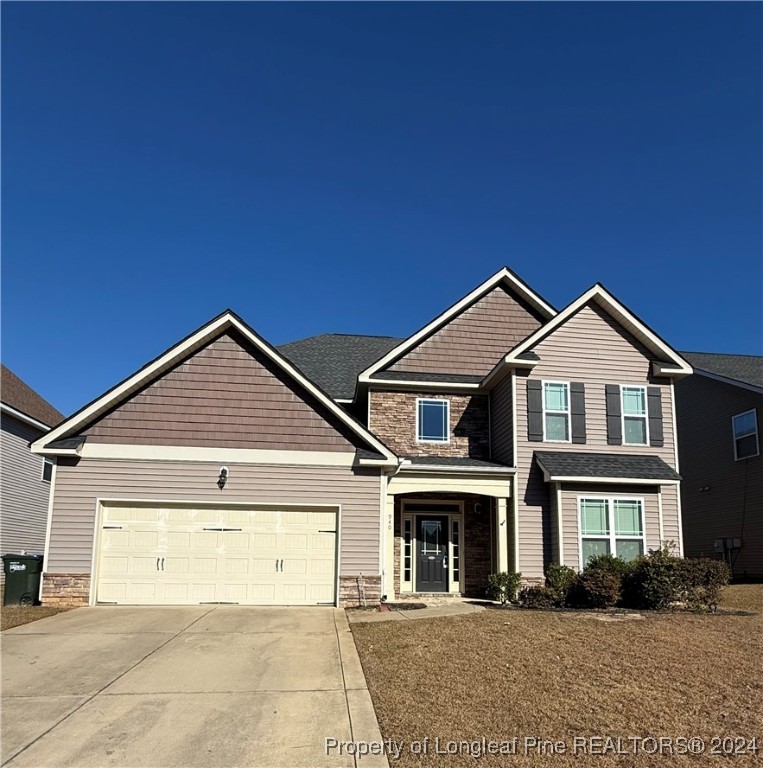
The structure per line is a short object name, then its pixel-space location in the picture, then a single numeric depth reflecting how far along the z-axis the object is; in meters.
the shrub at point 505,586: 14.73
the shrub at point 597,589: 13.31
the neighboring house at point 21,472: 18.14
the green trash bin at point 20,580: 12.94
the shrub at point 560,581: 13.89
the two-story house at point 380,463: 13.42
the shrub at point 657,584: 13.16
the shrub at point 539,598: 13.69
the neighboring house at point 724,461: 20.16
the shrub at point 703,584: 13.05
